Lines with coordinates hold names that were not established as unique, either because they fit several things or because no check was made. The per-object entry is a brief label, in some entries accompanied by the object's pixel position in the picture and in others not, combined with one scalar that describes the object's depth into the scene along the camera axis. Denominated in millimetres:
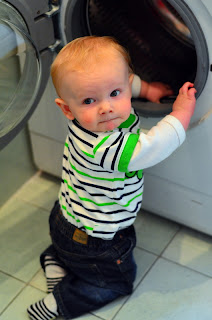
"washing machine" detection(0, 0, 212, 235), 1114
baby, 1018
